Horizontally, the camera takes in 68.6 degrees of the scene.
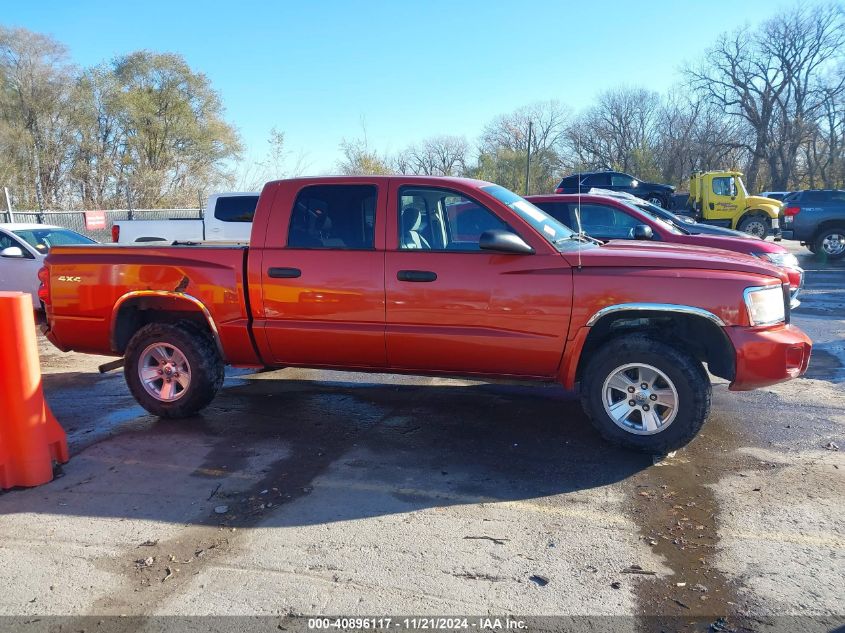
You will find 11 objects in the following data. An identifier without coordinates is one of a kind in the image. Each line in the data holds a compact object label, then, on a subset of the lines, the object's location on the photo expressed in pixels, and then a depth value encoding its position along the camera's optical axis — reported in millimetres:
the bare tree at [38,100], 30203
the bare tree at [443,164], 44062
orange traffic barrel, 3842
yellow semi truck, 20203
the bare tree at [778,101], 47438
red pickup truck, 4215
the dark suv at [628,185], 25297
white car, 10227
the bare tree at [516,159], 41344
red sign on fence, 19812
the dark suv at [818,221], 16656
